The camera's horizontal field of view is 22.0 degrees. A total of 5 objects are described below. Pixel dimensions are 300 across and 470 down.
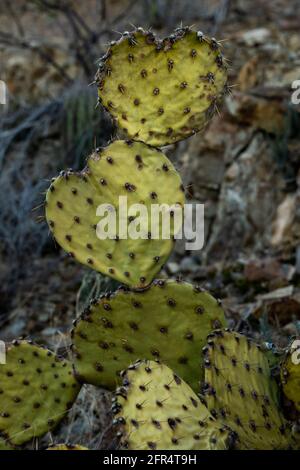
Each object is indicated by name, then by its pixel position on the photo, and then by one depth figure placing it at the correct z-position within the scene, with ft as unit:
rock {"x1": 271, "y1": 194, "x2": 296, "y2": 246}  15.48
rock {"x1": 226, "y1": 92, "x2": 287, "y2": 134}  16.90
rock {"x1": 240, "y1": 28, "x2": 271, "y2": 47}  19.38
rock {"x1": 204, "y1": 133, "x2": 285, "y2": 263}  16.10
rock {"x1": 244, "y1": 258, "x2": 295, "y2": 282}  14.10
